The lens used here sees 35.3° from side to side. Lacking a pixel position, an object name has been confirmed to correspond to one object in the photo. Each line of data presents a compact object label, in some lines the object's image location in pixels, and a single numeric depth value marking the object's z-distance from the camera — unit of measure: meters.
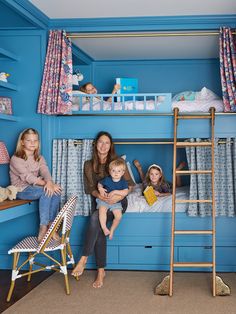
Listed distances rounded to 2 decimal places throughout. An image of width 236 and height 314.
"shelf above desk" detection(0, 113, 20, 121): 3.61
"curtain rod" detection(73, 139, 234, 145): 3.96
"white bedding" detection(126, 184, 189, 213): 3.91
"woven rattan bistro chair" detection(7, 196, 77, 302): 3.17
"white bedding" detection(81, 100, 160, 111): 3.90
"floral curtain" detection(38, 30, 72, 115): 3.82
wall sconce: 3.60
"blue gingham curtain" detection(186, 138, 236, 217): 3.83
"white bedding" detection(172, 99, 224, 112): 3.90
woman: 3.57
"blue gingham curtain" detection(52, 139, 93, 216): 3.93
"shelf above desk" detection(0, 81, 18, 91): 3.66
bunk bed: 3.86
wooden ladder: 3.30
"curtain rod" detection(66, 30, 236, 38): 3.86
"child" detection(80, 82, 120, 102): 4.38
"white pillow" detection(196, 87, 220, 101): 4.18
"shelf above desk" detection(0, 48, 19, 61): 3.68
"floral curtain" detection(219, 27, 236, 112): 3.76
